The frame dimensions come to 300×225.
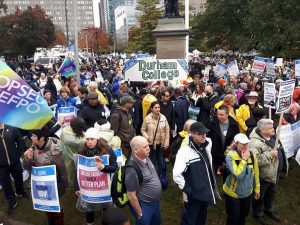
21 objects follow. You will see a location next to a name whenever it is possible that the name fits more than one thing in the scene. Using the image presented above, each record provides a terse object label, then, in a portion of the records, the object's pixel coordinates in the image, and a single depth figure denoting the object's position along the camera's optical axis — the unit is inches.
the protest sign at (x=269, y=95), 198.1
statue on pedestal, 478.0
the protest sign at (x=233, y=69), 374.9
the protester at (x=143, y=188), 109.2
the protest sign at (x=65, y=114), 211.2
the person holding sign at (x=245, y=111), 181.9
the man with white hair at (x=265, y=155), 140.0
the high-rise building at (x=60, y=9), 4854.5
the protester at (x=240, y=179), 127.0
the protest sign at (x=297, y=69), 318.9
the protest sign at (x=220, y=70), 399.1
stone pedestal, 441.2
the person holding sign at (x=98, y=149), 126.2
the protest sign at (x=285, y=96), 159.3
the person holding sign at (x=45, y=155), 132.0
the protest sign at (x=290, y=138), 185.4
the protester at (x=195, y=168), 121.8
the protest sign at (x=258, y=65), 341.5
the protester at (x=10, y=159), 157.3
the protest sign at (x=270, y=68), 334.0
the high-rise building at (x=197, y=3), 3528.4
